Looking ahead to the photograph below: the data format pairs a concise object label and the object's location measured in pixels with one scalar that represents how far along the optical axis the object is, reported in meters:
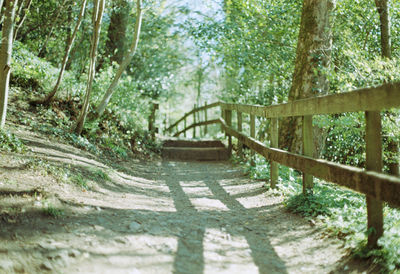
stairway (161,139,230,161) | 11.27
